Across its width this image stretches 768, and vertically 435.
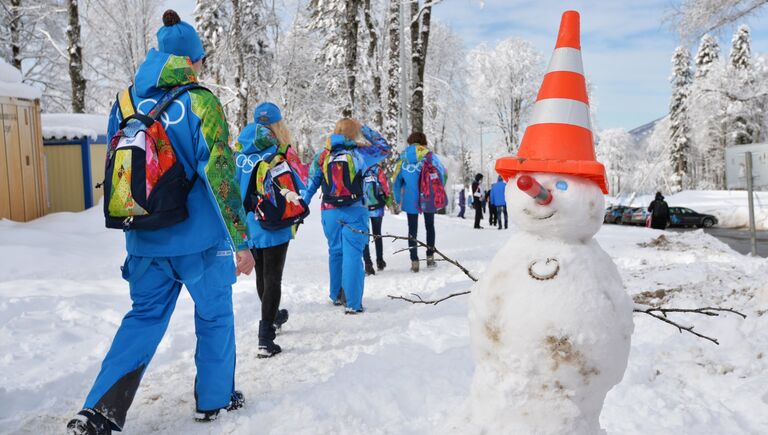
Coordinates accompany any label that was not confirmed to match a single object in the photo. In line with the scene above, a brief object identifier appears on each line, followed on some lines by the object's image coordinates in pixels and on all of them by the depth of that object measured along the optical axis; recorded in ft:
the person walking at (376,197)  23.38
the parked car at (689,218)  88.79
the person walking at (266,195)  13.58
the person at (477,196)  54.24
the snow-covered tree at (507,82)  117.29
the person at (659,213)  61.11
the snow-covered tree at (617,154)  178.85
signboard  32.24
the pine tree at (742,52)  126.82
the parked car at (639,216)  94.79
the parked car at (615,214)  99.42
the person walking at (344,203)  17.38
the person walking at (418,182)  26.45
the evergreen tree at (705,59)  130.21
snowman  5.08
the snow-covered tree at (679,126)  136.98
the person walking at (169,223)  8.23
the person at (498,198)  53.52
